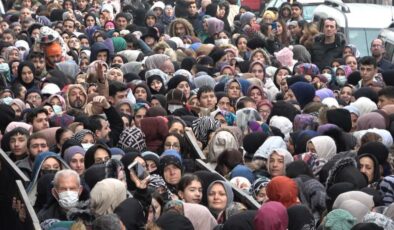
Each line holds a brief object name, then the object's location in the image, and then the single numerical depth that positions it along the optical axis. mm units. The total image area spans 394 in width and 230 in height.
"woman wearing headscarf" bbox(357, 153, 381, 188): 19375
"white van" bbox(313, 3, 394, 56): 31141
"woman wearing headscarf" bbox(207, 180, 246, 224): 18062
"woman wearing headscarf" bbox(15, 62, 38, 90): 25922
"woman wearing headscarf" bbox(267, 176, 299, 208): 17906
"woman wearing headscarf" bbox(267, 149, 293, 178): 19734
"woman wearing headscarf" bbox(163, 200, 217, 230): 17531
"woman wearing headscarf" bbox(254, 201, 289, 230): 16859
